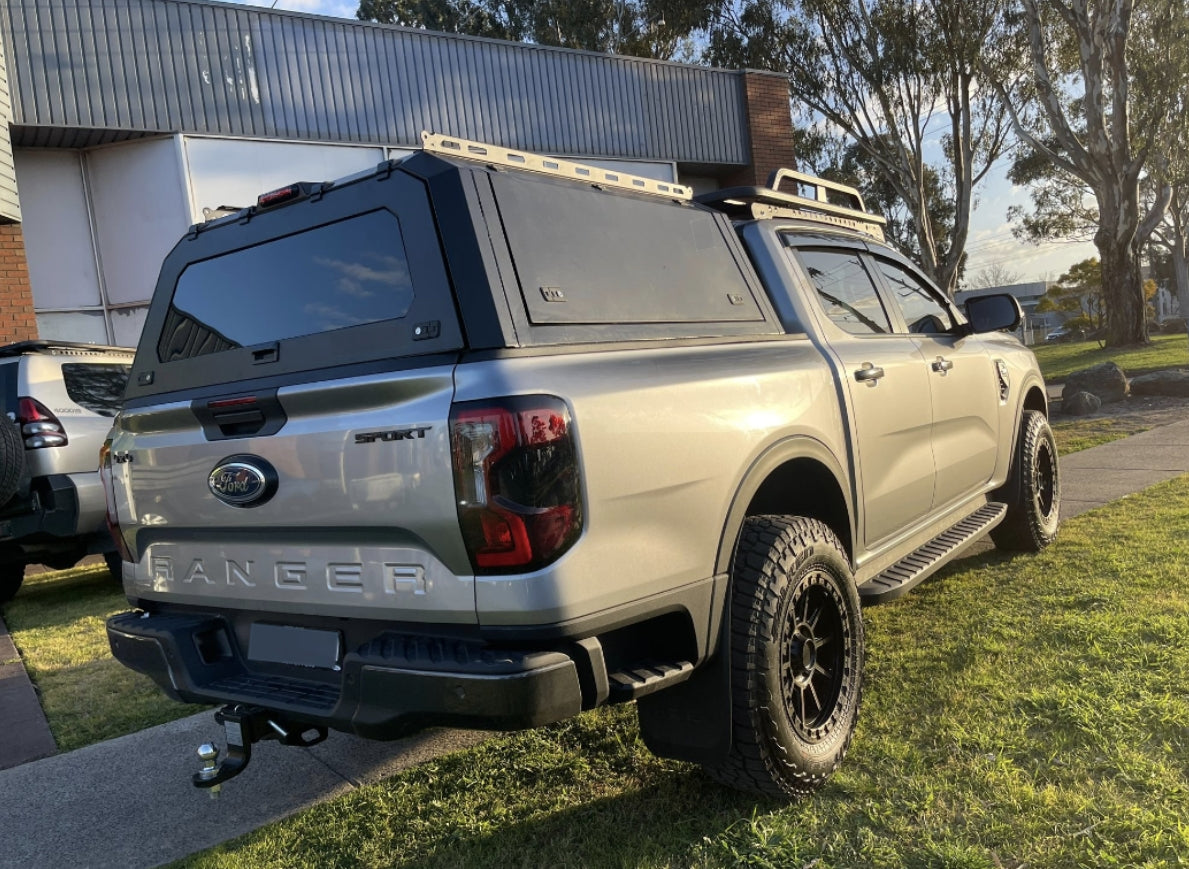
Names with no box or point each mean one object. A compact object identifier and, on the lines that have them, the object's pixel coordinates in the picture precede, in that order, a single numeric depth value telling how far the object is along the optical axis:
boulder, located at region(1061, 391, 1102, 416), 12.52
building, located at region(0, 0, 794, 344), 9.94
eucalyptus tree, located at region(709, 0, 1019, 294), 18.69
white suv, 5.88
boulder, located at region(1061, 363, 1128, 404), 13.09
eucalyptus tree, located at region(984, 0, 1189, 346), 16.56
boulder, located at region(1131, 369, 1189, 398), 12.82
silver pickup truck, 2.12
